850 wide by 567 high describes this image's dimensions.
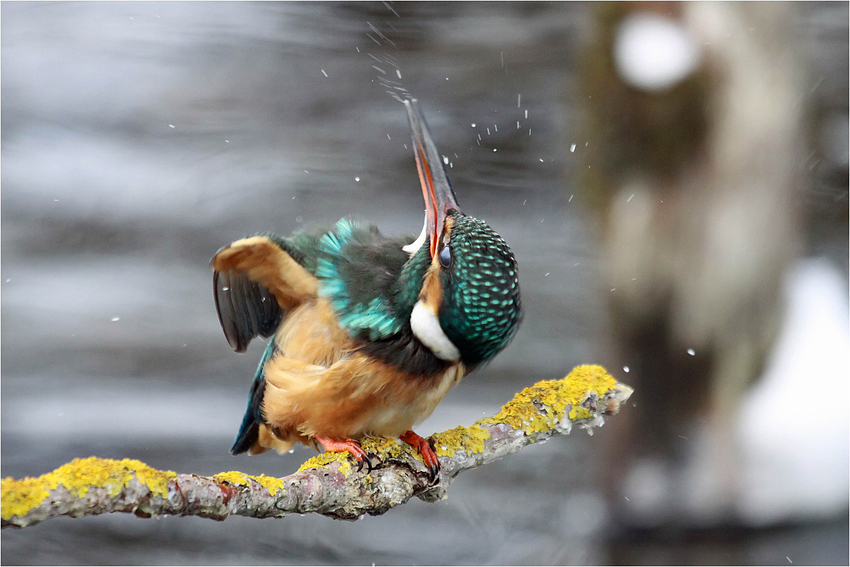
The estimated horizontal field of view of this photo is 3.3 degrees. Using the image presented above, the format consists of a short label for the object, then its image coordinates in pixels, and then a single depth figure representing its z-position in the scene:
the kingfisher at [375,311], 3.78
